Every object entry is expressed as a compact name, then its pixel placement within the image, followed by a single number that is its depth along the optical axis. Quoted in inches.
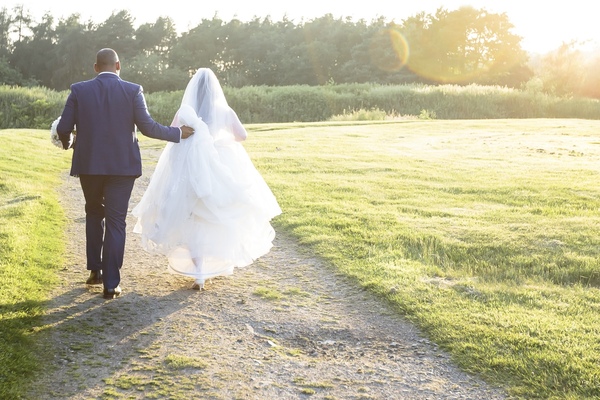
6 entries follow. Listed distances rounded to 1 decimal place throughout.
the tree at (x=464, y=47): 2593.5
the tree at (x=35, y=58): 2797.7
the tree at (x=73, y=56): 2701.8
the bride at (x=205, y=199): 244.8
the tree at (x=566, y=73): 1995.6
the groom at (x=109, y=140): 224.8
